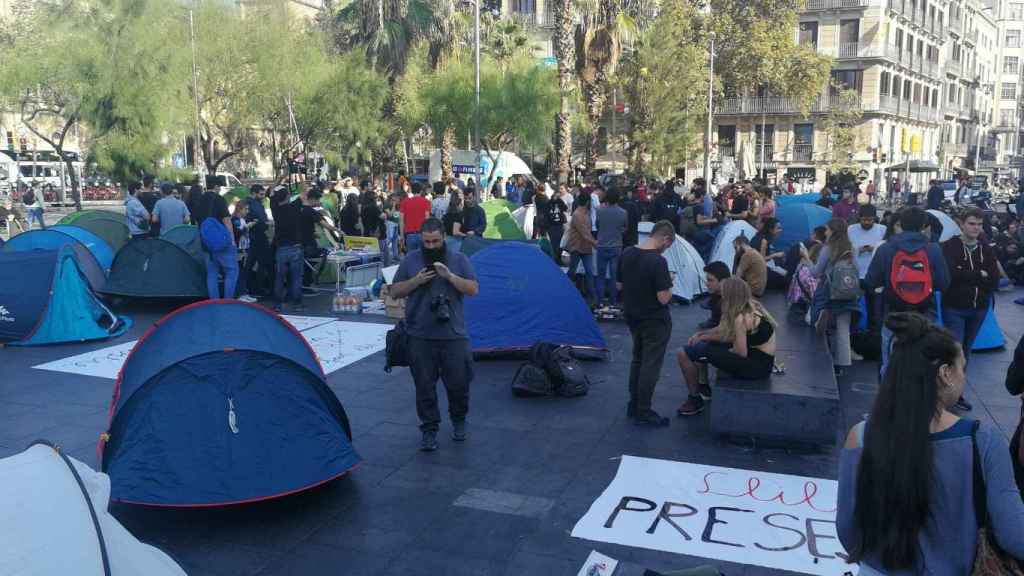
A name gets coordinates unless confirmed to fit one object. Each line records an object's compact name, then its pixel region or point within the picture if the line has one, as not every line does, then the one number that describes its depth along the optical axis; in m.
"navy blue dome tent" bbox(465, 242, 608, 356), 9.52
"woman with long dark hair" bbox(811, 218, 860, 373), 8.52
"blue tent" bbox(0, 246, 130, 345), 10.33
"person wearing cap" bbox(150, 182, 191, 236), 13.52
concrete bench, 6.40
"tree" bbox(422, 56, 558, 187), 28.95
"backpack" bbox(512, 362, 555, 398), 8.11
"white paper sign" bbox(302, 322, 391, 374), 9.65
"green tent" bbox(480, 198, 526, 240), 18.34
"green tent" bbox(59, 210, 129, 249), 14.65
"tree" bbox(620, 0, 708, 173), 34.00
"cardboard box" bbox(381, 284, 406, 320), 12.00
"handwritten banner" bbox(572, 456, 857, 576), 5.02
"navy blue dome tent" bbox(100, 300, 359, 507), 5.27
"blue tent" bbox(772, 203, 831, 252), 15.46
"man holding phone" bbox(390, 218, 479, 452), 6.32
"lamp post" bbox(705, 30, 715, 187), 33.31
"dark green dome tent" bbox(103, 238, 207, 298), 12.20
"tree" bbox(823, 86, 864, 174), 44.00
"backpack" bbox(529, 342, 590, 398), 8.10
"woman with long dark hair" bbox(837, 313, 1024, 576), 2.64
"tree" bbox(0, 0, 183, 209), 25.50
